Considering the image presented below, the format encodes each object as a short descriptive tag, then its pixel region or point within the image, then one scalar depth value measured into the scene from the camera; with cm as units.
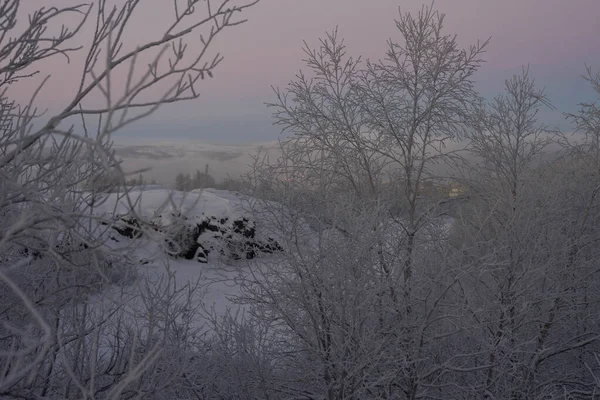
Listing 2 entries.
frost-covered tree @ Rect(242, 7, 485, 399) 695
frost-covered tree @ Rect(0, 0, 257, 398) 205
